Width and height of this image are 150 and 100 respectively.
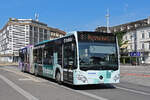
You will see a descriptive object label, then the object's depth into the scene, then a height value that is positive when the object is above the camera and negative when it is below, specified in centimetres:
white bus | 1084 +7
